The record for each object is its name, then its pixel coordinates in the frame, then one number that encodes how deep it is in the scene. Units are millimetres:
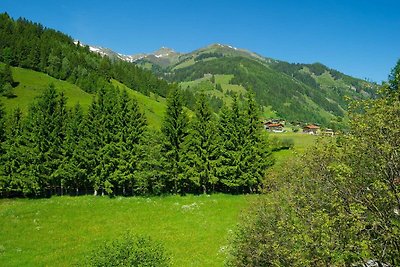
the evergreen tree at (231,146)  56094
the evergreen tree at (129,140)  55425
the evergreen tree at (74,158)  56625
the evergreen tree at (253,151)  56375
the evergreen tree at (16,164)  53938
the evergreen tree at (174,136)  56688
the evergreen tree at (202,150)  56219
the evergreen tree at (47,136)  56062
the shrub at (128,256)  17984
